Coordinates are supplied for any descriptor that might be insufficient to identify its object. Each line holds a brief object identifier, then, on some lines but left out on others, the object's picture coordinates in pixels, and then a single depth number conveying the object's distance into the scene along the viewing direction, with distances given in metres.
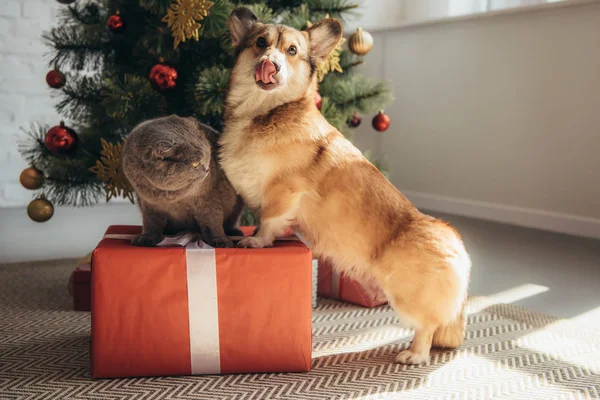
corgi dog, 1.26
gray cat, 1.17
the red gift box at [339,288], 1.80
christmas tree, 1.70
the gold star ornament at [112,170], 1.75
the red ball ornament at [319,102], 1.72
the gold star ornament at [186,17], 1.63
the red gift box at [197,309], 1.18
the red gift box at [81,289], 1.68
